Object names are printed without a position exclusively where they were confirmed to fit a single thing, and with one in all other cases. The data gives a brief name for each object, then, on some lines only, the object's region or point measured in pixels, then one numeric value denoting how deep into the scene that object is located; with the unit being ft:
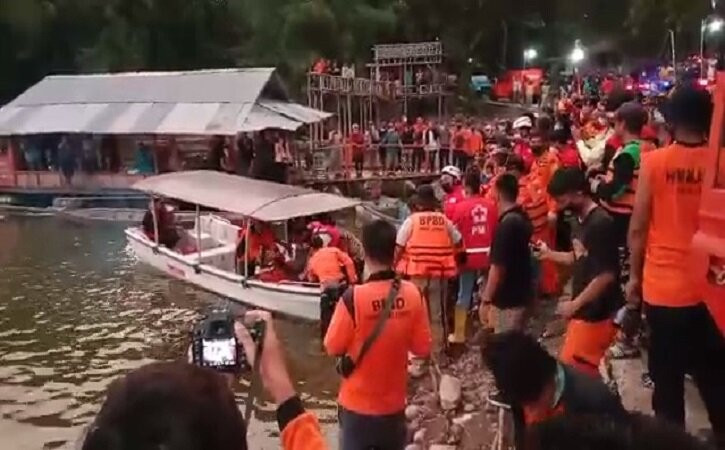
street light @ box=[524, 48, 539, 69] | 180.79
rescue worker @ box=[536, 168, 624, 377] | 19.31
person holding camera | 6.19
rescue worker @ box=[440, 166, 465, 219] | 37.42
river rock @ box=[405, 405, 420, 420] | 29.91
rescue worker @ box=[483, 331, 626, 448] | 12.26
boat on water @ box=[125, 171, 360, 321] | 48.32
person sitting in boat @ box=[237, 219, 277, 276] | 52.24
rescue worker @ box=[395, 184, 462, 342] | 35.06
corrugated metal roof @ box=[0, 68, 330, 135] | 92.53
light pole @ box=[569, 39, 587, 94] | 159.98
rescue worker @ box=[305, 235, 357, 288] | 42.09
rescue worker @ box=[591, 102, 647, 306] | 23.86
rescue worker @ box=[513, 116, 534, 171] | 41.29
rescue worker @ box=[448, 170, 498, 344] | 36.24
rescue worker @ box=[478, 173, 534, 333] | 24.84
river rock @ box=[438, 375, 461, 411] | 30.68
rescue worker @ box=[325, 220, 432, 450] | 17.71
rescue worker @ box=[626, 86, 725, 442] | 16.38
